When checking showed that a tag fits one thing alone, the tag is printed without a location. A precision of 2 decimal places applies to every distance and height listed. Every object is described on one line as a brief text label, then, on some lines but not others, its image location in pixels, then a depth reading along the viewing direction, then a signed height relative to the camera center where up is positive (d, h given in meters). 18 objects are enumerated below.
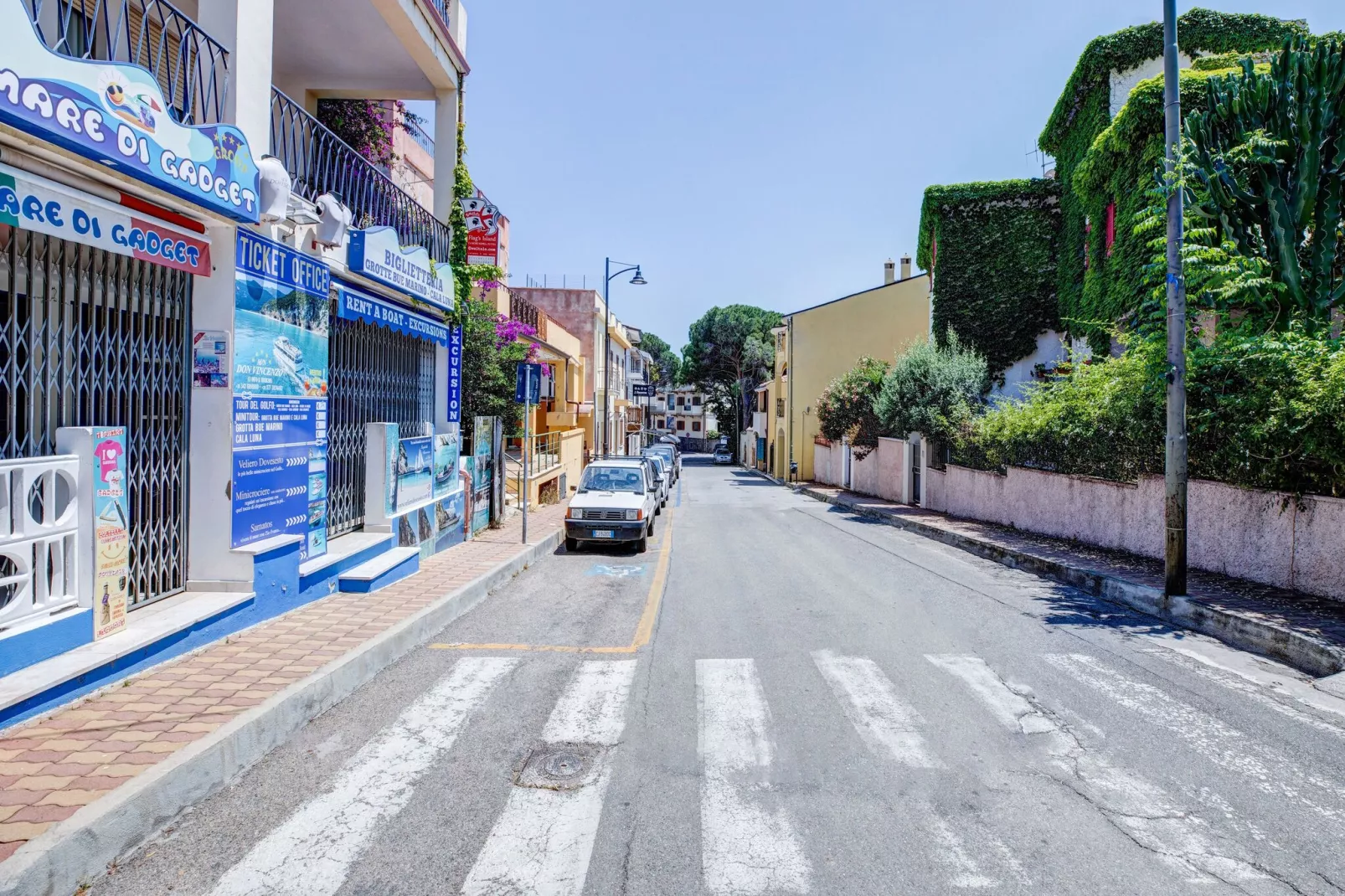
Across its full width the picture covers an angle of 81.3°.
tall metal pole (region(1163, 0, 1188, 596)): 9.69 +1.02
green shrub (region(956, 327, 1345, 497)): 9.15 +0.38
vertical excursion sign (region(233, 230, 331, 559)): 7.61 +0.32
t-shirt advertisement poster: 5.71 -0.82
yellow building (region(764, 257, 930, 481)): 41.22 +5.20
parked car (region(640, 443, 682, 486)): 36.44 -1.22
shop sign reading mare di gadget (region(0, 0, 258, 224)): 4.69 +2.12
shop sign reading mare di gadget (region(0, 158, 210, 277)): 4.94 +1.43
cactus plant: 12.12 +4.36
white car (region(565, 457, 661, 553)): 14.75 -1.56
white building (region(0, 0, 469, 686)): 5.38 +1.07
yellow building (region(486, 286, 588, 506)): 21.61 +0.40
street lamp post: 35.66 +5.27
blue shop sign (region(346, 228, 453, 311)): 9.95 +2.31
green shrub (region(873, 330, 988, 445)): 24.34 +1.50
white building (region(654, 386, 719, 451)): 112.00 +1.95
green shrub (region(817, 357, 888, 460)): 31.22 +1.18
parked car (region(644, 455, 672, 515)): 25.38 -1.56
